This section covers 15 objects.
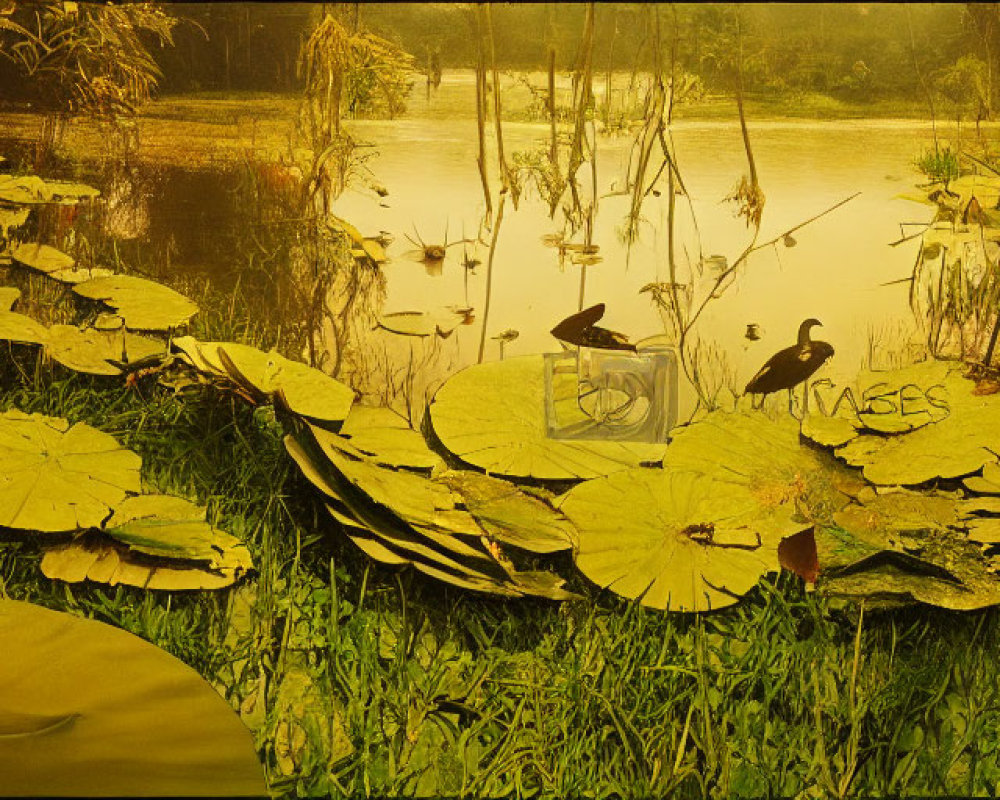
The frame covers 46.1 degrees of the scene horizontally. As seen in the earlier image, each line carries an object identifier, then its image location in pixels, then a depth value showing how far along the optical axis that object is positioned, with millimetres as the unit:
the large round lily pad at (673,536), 1556
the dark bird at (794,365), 1876
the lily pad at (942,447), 1721
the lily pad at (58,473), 1549
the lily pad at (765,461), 1742
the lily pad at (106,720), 1031
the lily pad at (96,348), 1860
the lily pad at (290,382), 1755
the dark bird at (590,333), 1864
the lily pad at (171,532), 1533
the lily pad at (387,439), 1752
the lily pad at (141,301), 1933
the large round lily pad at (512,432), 1771
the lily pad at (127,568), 1514
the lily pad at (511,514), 1620
